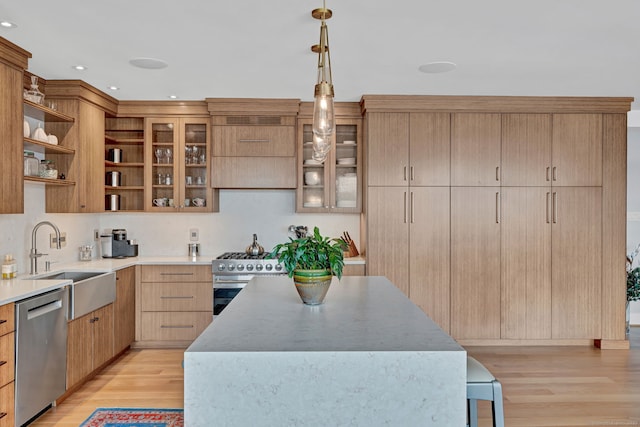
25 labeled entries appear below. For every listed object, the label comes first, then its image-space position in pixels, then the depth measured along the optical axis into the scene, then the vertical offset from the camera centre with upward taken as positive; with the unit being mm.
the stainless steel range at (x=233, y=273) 4371 -573
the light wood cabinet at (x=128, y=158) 4754 +594
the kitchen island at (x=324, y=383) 1492 -561
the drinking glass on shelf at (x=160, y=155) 4719 +611
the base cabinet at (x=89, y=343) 3271 -1008
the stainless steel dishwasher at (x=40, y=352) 2676 -878
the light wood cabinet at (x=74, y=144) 3971 +627
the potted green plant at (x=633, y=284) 4867 -754
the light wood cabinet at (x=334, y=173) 4699 +422
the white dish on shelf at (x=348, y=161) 4734 +552
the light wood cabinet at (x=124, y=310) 4020 -884
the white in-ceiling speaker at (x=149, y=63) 3342 +1130
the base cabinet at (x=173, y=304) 4449 -886
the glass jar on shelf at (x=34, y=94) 3432 +920
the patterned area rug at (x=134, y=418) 2883 -1334
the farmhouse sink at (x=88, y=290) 3271 -593
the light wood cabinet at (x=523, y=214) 4414 -1
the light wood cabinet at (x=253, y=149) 4629 +662
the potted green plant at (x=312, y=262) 2064 -221
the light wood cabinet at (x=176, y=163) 4691 +530
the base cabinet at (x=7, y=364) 2525 -849
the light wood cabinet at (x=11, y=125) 2965 +593
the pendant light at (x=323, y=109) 1914 +446
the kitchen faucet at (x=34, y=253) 3588 -315
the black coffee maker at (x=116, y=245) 4707 -330
